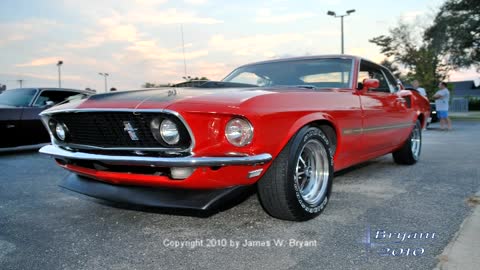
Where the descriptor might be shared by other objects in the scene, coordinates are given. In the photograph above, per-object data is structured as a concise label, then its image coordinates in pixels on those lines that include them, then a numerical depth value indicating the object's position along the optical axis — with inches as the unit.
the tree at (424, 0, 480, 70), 1040.8
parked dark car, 268.5
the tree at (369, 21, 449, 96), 850.5
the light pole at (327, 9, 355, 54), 1024.9
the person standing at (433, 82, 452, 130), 457.1
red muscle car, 96.3
